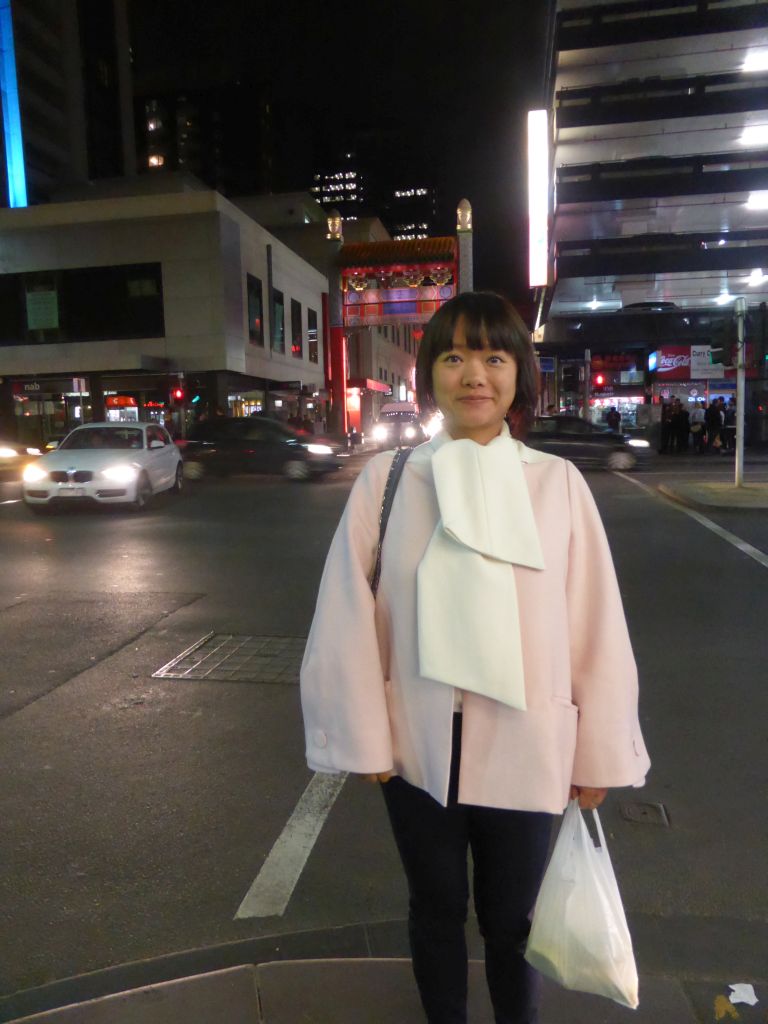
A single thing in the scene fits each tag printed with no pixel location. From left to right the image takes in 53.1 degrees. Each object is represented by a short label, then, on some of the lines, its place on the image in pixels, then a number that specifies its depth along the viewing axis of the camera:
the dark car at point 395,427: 32.73
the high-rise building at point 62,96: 53.91
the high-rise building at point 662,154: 22.11
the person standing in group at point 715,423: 27.33
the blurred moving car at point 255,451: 19.19
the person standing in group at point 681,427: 28.16
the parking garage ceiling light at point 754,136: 23.50
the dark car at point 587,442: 20.92
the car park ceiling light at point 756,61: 22.38
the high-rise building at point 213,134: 119.56
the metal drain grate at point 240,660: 5.29
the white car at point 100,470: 13.17
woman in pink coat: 1.60
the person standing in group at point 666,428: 28.67
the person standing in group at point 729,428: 27.95
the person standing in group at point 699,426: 28.00
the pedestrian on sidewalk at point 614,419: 30.98
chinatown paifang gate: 37.81
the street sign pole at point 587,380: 30.52
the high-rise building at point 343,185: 175.25
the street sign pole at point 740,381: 14.88
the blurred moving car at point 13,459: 21.03
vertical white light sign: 25.73
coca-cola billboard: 30.62
